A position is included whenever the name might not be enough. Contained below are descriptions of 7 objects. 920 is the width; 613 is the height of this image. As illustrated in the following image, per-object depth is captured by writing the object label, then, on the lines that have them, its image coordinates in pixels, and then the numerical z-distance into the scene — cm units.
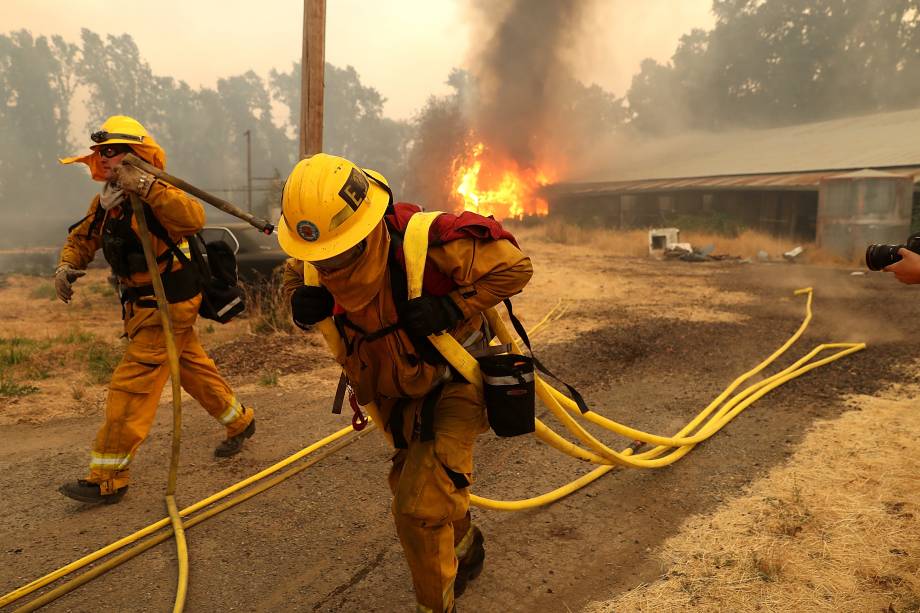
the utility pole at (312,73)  664
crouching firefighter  209
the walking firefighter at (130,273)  350
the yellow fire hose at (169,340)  343
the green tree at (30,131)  5856
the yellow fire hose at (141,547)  271
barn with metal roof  1541
